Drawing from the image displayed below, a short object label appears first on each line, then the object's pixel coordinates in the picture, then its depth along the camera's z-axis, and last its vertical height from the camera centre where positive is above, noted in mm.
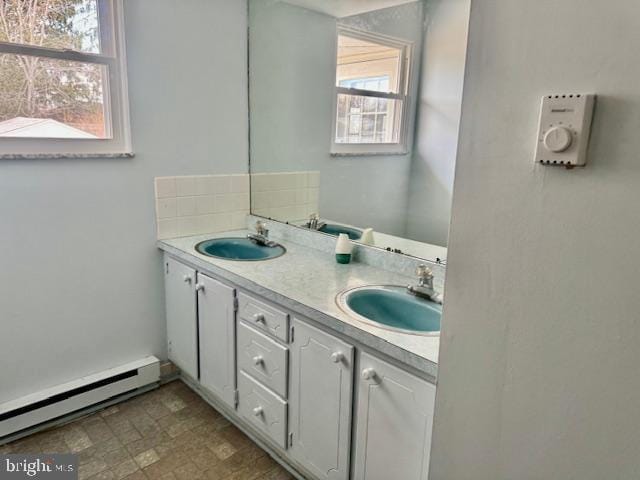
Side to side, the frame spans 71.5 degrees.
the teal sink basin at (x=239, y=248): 2430 -586
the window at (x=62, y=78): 1945 +263
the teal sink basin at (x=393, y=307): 1622 -594
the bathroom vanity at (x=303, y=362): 1341 -805
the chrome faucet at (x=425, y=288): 1659 -519
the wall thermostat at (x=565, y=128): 764 +43
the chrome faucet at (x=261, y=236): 2488 -524
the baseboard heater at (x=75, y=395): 2064 -1267
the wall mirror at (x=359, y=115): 1841 +150
